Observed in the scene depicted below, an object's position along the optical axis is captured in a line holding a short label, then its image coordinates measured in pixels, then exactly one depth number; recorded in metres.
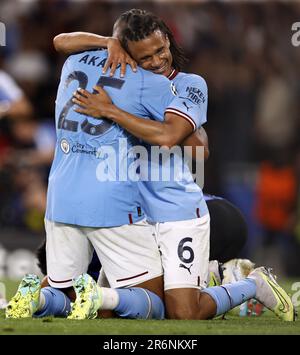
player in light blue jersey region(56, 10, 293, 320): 11.23
